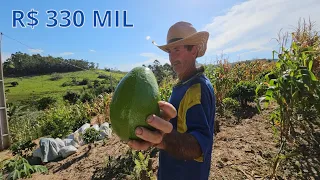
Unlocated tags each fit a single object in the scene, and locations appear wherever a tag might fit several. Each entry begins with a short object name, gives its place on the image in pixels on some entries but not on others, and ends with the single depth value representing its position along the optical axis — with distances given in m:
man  0.57
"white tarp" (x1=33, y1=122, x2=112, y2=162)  3.68
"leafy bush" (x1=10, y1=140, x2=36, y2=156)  3.86
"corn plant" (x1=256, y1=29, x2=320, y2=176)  1.44
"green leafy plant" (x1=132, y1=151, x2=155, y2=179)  1.94
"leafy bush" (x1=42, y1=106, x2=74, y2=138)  4.96
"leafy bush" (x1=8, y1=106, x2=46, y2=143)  5.75
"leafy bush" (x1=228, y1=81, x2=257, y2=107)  3.87
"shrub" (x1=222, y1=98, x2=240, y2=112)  3.66
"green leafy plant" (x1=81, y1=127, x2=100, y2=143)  3.65
